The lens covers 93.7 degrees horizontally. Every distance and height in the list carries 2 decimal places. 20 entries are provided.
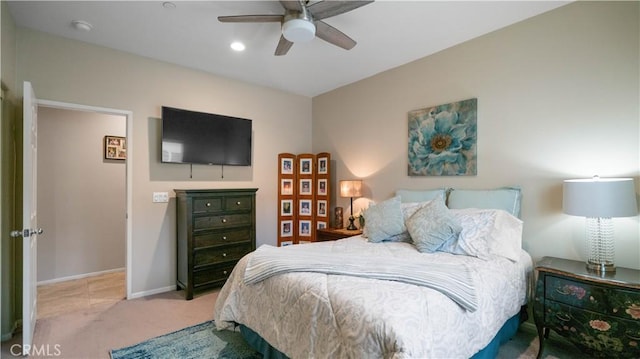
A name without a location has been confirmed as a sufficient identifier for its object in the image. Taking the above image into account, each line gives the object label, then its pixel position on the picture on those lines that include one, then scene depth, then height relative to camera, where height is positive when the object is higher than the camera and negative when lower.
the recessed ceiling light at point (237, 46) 3.07 +1.38
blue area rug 2.18 -1.29
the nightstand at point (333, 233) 3.75 -0.71
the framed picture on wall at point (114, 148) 4.33 +0.45
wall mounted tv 3.48 +0.50
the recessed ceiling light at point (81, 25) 2.68 +1.39
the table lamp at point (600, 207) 1.97 -0.19
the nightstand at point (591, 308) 1.76 -0.82
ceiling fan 2.05 +1.16
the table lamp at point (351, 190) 3.94 -0.15
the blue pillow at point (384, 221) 2.85 -0.42
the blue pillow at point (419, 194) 3.11 -0.17
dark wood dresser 3.30 -0.64
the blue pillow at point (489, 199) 2.60 -0.19
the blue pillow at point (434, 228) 2.43 -0.41
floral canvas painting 3.01 +0.41
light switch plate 3.48 -0.22
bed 1.35 -0.60
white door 2.13 -0.28
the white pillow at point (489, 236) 2.29 -0.46
